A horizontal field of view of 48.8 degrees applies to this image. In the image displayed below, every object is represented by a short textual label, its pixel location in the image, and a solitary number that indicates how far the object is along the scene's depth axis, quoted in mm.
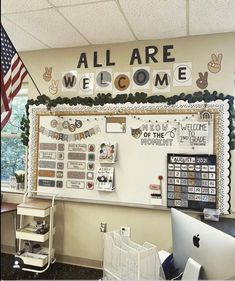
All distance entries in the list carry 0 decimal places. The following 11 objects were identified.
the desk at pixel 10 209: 2943
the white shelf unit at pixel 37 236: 2848
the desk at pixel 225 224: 2172
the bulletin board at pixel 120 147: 2643
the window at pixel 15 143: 3367
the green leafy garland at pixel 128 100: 2625
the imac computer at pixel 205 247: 1047
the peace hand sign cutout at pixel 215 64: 2684
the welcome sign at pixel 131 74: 2826
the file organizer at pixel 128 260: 1924
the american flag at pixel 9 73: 1041
